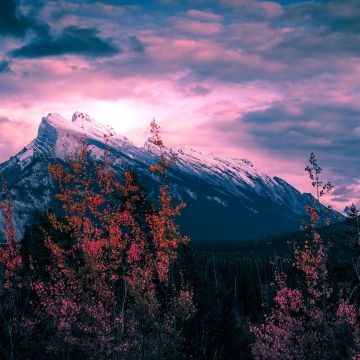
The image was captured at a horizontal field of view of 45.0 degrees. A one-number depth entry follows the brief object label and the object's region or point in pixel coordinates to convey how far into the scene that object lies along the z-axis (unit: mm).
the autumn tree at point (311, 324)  28891
